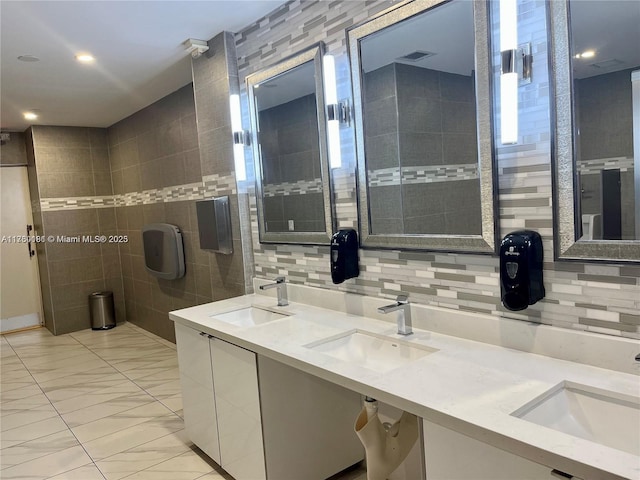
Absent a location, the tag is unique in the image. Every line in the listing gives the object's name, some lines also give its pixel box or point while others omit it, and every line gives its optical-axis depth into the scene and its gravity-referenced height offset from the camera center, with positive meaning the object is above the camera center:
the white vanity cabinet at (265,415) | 2.06 -0.99
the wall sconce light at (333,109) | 2.26 +0.43
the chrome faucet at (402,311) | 1.92 -0.48
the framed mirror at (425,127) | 1.70 +0.27
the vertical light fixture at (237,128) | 2.88 +0.48
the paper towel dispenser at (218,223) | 3.04 -0.09
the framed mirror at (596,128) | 1.34 +0.16
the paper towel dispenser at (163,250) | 4.27 -0.36
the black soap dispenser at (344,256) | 2.23 -0.27
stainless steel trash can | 5.59 -1.10
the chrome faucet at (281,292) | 2.66 -0.49
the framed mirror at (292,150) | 2.43 +0.29
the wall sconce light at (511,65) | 1.52 +0.39
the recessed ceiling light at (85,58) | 3.07 +1.05
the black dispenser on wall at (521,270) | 1.53 -0.27
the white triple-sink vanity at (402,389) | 1.17 -0.59
